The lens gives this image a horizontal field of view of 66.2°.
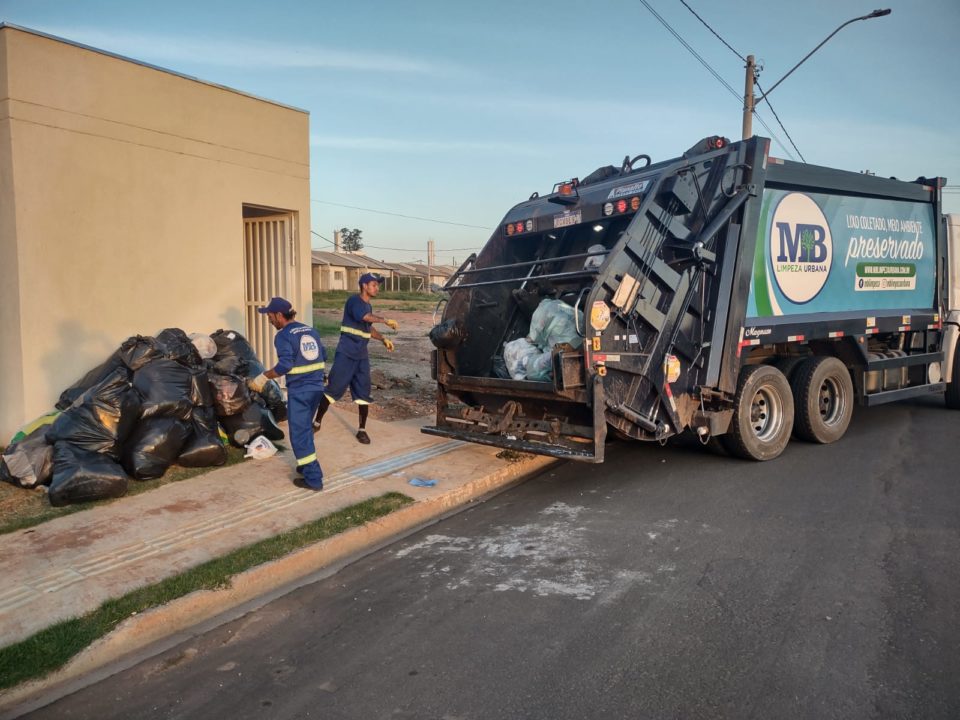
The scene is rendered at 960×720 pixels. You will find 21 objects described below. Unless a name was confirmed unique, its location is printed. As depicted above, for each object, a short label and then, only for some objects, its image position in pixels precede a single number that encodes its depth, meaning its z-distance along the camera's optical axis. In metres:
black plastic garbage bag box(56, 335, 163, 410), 6.18
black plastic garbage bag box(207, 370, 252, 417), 6.47
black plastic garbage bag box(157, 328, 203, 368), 6.36
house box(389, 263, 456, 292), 57.47
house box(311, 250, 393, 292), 48.19
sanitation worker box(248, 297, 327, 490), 5.67
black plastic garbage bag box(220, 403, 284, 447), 6.61
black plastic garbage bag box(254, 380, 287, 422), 7.31
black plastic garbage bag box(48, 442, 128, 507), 5.20
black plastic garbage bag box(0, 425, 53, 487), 5.49
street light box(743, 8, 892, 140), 14.24
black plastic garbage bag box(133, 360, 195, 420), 5.88
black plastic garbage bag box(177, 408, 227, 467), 6.00
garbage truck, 5.86
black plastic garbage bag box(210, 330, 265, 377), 7.04
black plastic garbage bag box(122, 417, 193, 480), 5.67
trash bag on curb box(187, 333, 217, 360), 6.88
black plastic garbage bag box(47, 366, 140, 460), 5.50
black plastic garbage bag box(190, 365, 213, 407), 6.21
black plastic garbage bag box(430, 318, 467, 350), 6.77
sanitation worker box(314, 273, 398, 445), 7.20
